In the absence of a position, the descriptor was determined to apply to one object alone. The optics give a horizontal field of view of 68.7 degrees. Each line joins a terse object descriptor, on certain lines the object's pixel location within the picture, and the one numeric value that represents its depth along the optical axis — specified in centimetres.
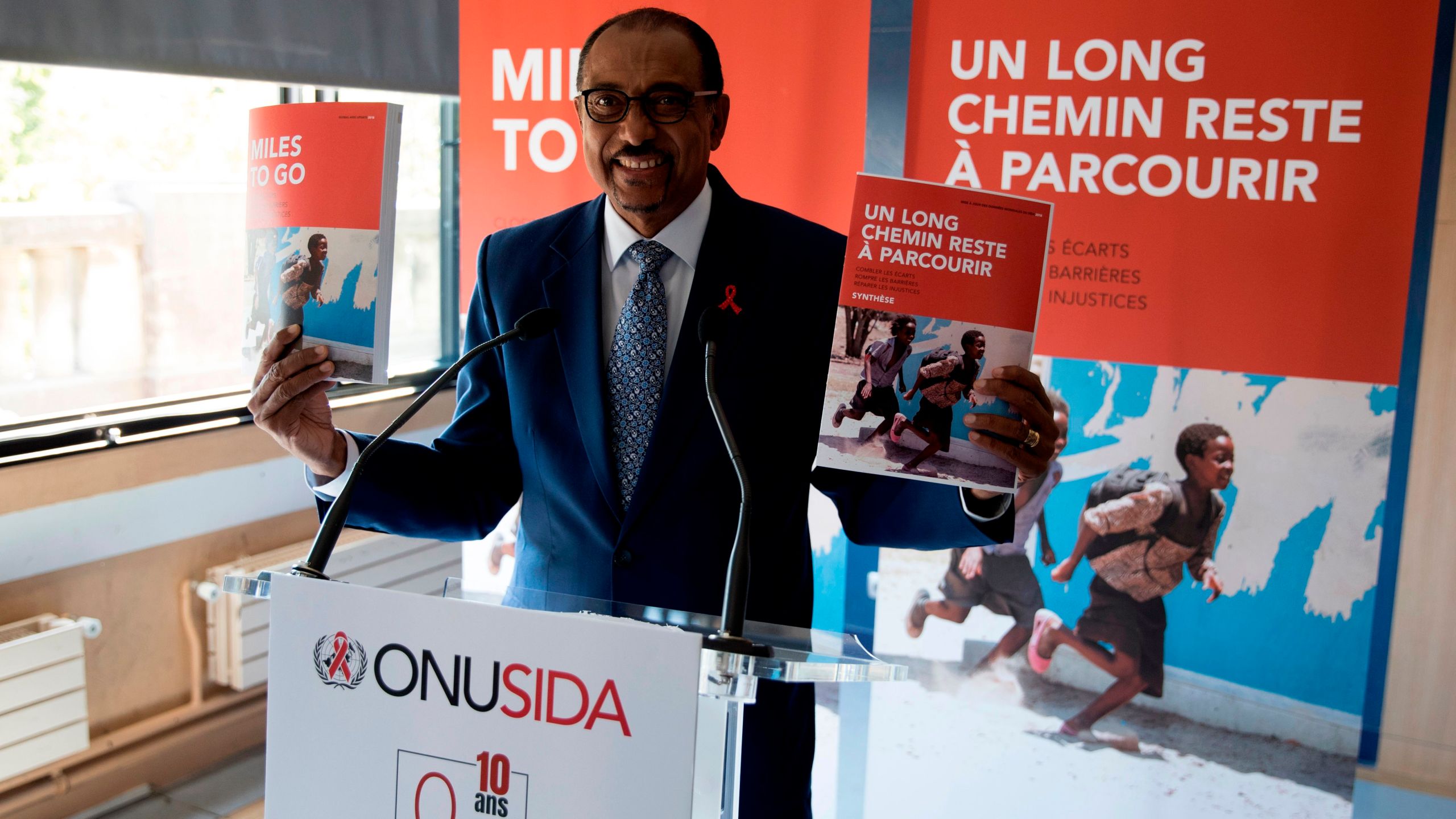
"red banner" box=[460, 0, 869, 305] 271
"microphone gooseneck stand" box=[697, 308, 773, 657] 86
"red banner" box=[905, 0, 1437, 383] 236
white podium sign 84
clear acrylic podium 84
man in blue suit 139
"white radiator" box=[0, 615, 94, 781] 271
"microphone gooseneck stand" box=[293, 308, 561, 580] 99
